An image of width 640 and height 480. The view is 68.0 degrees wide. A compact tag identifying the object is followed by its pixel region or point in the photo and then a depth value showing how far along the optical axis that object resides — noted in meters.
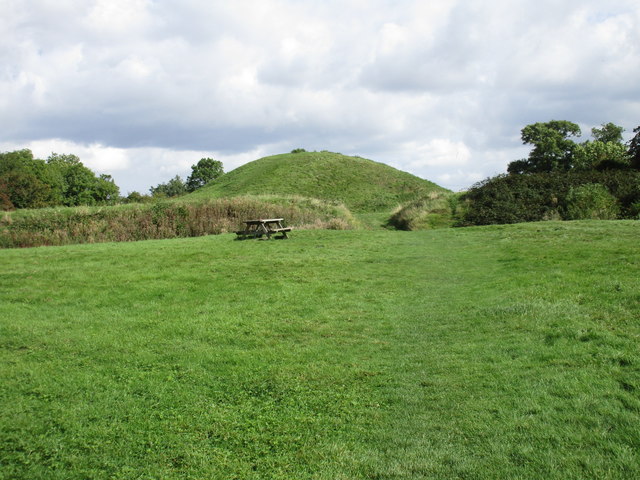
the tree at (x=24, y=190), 50.31
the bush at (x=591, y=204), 22.72
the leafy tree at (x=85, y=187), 67.56
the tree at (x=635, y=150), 27.57
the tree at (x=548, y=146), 57.75
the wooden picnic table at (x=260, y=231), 19.70
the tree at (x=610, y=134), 65.69
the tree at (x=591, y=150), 54.94
